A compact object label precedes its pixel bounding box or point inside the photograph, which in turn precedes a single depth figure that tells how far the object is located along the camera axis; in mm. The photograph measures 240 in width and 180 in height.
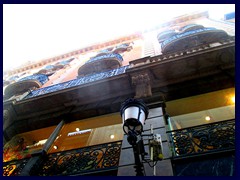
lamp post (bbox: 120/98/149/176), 3879
